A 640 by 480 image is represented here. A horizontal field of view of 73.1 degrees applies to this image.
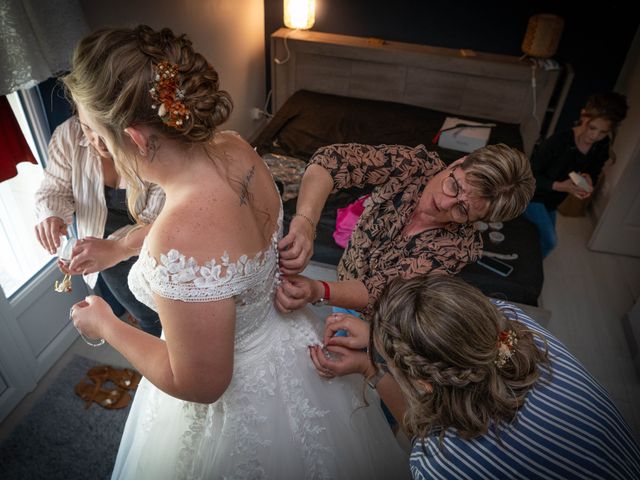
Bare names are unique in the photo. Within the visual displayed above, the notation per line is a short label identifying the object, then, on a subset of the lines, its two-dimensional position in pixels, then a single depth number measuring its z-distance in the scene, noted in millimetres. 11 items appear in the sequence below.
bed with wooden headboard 3201
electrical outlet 4035
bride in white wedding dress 853
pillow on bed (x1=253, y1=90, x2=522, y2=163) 3043
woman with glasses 1342
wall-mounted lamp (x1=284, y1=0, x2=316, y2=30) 3611
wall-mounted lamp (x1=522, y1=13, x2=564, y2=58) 3191
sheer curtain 1422
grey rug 1776
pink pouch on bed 2119
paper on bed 3053
